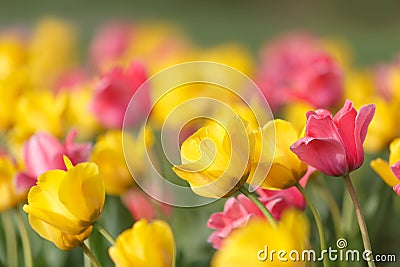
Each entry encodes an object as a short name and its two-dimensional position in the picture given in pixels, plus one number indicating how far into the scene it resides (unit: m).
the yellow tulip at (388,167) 1.15
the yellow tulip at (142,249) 1.10
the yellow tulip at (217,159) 1.10
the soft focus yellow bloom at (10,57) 1.91
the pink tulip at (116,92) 1.48
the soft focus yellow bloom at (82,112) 1.64
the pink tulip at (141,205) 1.38
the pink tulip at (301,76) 1.52
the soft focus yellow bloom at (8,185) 1.25
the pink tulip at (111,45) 2.70
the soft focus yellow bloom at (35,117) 1.43
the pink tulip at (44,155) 1.23
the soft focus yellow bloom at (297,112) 1.55
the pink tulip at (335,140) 1.11
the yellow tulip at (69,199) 1.11
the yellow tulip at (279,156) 1.13
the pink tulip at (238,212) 1.14
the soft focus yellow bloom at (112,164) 1.30
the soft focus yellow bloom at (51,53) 2.66
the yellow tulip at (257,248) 0.96
